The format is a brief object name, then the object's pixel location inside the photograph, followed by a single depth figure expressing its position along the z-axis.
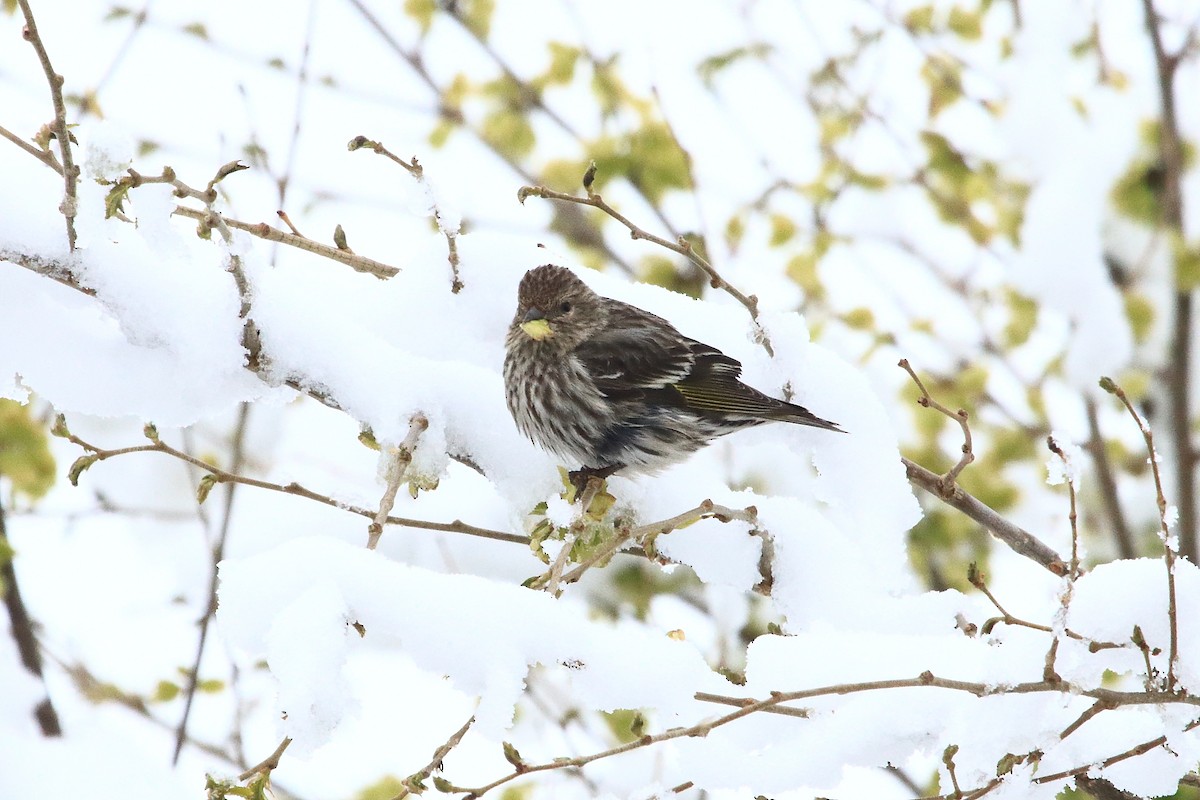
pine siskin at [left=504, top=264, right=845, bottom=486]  8.52
